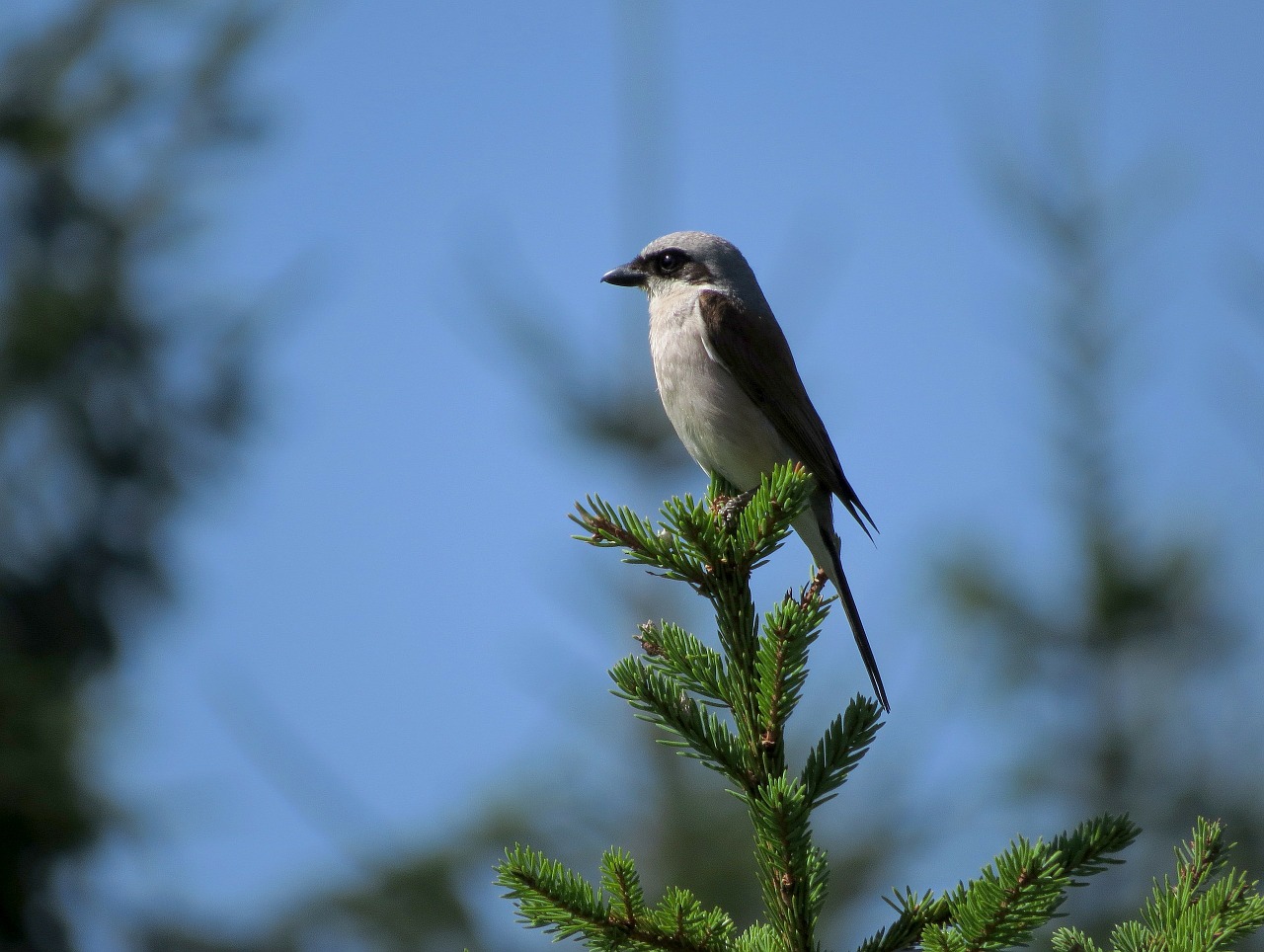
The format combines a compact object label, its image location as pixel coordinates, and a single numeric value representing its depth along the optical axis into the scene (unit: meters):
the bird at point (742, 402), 8.25
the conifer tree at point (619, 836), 16.34
